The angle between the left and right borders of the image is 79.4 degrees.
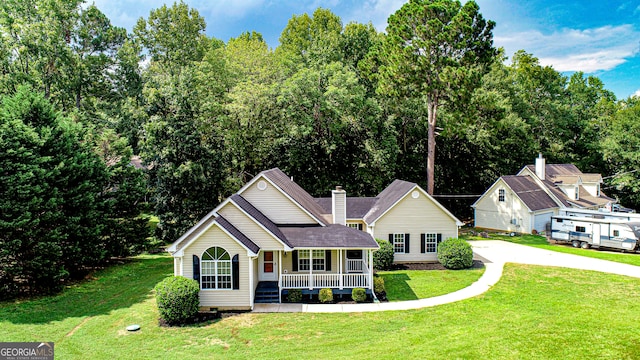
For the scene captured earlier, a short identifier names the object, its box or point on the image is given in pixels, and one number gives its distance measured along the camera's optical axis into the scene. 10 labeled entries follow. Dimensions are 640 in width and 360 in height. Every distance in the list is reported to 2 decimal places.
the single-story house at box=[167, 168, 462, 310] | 15.77
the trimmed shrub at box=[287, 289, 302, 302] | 16.97
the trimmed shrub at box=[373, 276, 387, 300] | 17.72
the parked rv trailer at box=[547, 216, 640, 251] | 26.14
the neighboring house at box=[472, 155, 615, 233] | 33.25
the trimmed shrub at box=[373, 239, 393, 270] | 22.30
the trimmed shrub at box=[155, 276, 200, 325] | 14.38
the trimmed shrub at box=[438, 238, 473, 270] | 21.92
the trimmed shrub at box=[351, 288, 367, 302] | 16.89
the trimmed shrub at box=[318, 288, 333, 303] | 16.95
